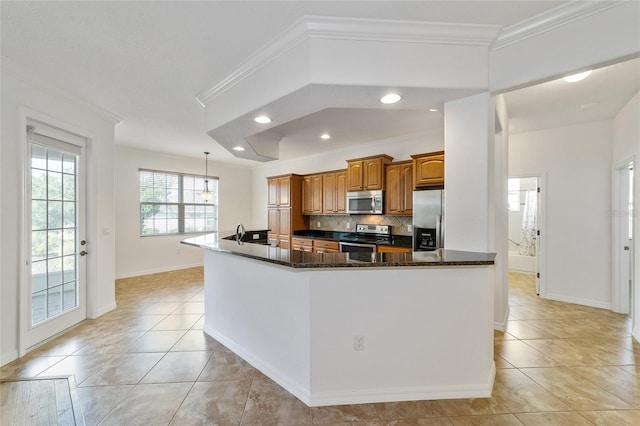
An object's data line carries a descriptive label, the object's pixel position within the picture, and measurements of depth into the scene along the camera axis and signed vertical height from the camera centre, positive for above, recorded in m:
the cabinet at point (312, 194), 5.93 +0.40
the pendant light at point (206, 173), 6.67 +0.96
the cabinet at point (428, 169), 3.93 +0.64
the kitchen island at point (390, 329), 1.93 -0.86
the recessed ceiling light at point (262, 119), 2.47 +0.87
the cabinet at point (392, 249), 4.21 -0.59
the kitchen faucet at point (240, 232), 3.57 -0.28
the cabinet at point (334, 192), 5.47 +0.41
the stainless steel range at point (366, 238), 4.70 -0.51
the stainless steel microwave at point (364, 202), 4.77 +0.18
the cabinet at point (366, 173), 4.77 +0.72
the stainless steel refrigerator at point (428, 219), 3.75 -0.11
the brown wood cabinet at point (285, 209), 6.11 +0.06
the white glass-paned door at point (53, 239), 2.67 -0.31
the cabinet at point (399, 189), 4.45 +0.39
